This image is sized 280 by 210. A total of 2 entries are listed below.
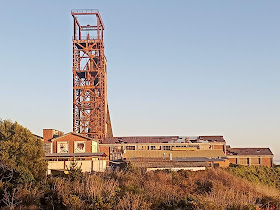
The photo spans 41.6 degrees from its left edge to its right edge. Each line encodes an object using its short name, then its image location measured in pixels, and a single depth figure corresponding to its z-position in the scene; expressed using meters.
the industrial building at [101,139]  59.66
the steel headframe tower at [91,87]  75.00
